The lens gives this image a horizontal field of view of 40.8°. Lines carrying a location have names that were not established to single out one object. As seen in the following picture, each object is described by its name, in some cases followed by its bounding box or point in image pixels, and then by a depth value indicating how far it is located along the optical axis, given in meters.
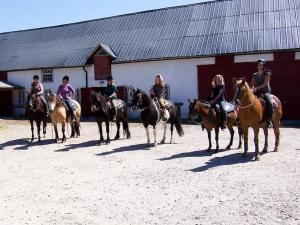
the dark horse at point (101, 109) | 13.26
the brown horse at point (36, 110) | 14.32
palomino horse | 13.84
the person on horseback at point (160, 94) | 13.05
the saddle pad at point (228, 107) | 11.29
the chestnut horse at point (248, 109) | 9.72
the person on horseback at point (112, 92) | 14.01
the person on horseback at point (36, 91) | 14.40
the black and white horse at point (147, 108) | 12.42
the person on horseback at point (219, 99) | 11.07
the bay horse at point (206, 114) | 10.86
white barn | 21.88
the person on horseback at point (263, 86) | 10.21
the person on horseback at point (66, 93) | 14.43
